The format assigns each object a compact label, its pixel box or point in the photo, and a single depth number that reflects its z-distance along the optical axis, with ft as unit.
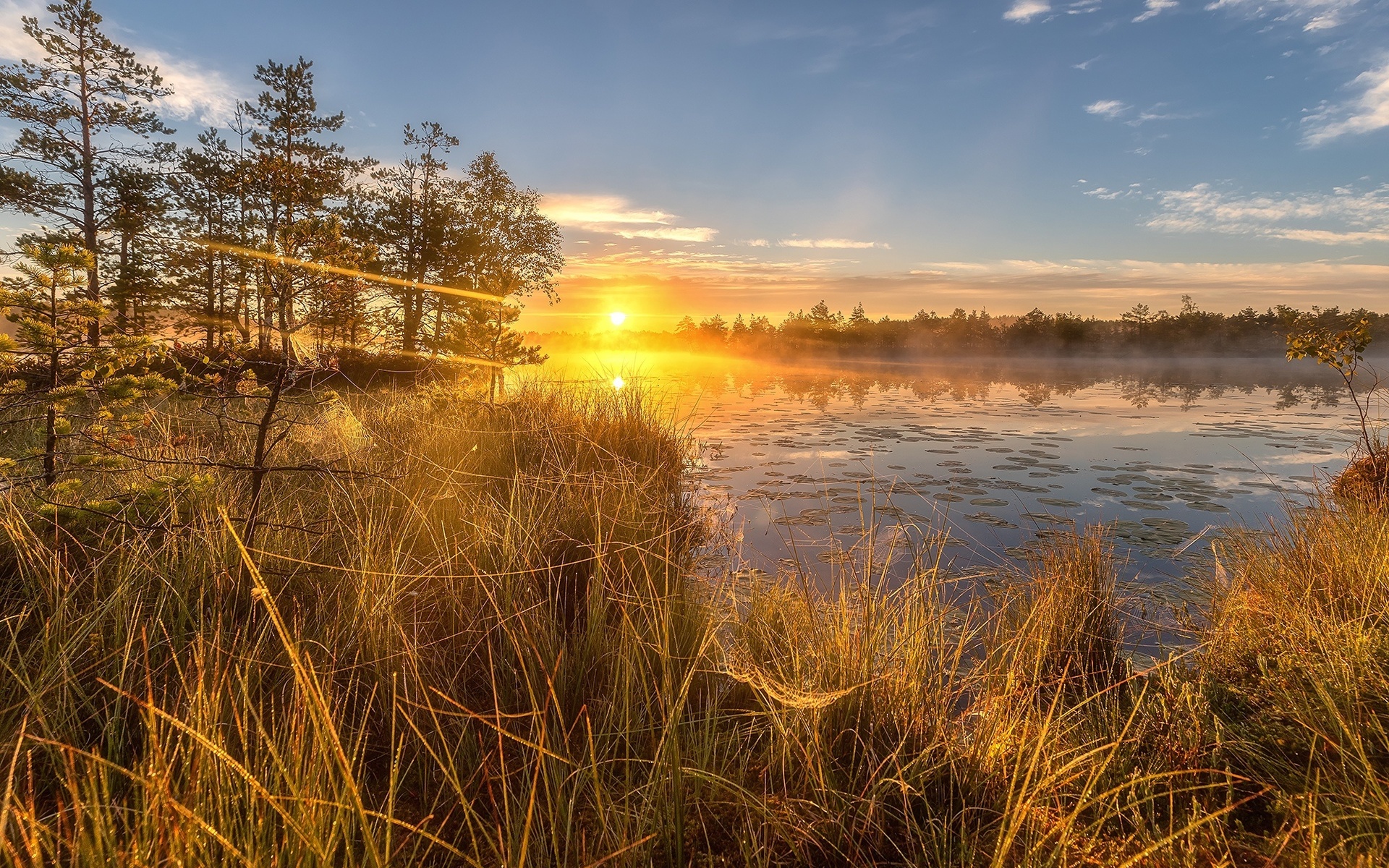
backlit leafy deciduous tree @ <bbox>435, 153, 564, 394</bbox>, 88.12
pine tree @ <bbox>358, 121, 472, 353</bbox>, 85.40
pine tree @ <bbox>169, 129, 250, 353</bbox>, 79.97
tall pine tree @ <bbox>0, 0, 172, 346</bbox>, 66.95
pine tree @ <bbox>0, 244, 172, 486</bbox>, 10.57
